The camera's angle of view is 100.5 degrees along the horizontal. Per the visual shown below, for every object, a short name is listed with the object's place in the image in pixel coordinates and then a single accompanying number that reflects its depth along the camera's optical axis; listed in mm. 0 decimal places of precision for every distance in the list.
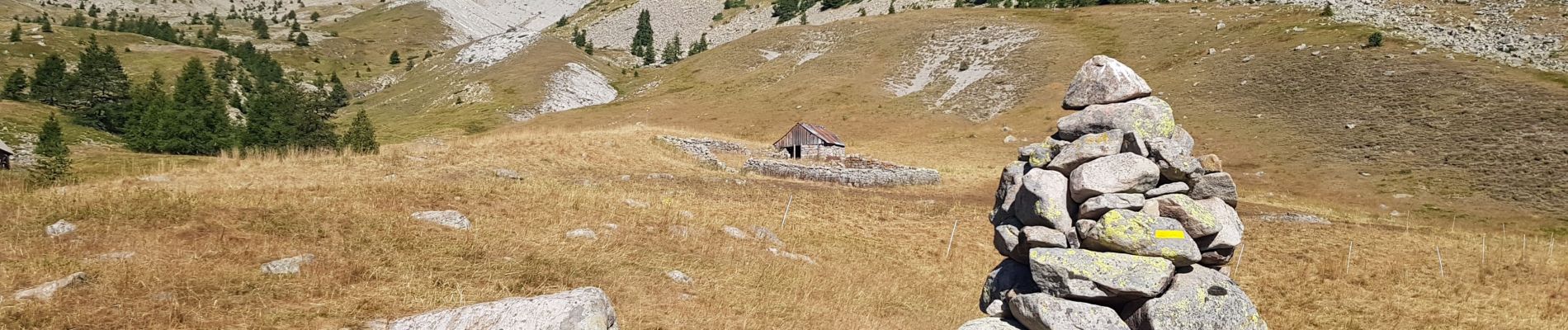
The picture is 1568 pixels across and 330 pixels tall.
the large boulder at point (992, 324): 8800
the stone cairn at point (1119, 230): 7996
